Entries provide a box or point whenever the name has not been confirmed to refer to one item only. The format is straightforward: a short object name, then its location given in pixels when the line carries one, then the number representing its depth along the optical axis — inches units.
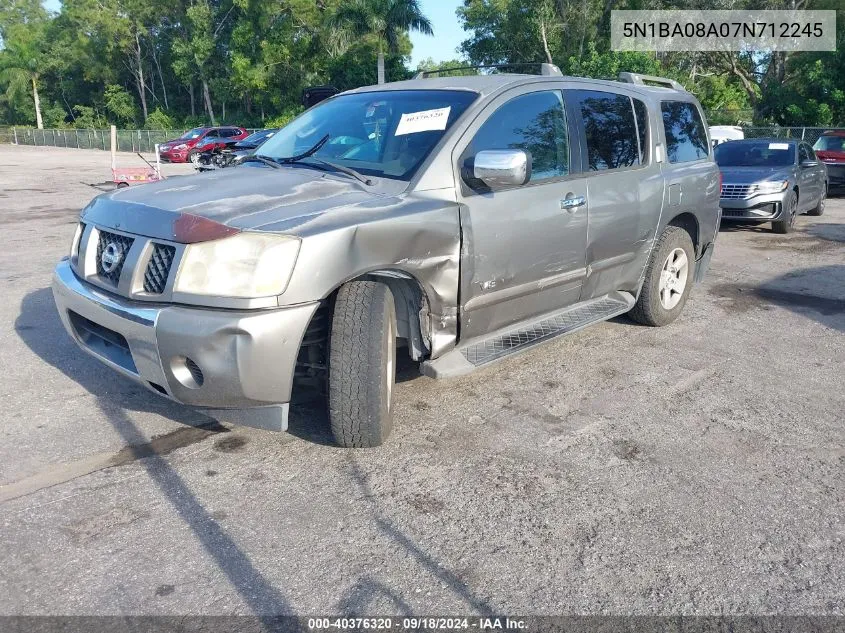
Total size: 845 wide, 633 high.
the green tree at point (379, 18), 1398.9
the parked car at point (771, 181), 433.4
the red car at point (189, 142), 1337.4
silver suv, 123.6
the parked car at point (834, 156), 682.8
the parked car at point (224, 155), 736.9
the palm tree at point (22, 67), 2682.1
